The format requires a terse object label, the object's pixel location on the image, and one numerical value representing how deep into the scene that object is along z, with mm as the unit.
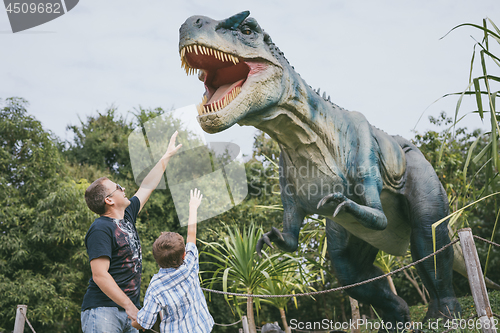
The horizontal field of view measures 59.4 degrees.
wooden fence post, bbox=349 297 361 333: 5151
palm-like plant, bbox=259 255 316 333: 4934
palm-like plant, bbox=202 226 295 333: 4820
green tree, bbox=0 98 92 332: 7641
